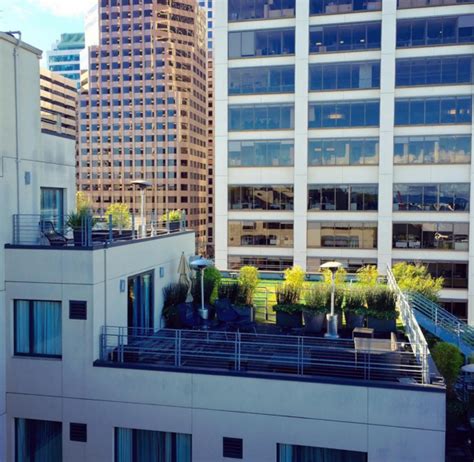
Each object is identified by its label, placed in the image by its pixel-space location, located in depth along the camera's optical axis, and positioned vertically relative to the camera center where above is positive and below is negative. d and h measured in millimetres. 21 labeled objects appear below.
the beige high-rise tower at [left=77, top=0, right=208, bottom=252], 112375 +22777
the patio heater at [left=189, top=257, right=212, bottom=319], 15500 -1625
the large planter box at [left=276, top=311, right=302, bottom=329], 16216 -3385
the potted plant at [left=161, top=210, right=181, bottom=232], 21047 -331
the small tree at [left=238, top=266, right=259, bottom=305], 17984 -2479
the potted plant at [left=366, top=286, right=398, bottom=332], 15461 -3037
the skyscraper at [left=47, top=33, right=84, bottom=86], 167625 +51424
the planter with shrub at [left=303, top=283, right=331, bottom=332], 15508 -2946
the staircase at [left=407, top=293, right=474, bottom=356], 18812 -4226
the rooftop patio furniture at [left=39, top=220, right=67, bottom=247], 13352 -620
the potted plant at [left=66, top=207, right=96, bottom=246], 12805 -339
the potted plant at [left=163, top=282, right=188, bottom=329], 16241 -2934
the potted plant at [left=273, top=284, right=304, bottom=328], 16219 -3208
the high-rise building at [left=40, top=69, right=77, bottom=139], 114250 +29416
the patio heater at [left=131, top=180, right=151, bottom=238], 16681 -120
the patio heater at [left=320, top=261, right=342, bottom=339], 14938 -3182
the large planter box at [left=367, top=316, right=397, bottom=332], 15406 -3346
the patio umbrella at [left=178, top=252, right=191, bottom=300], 17766 -2096
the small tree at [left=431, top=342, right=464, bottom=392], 13908 -4037
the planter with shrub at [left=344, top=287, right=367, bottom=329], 15719 -3017
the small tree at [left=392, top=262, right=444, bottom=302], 22562 -3180
